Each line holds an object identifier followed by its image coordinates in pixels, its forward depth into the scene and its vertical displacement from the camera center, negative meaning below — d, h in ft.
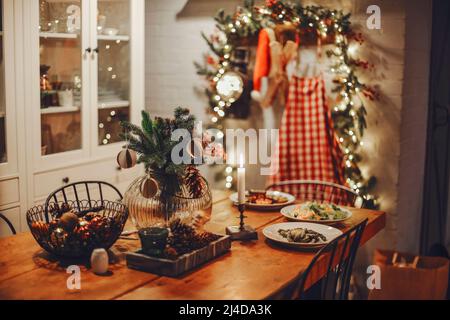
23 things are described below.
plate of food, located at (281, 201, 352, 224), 8.83 -1.80
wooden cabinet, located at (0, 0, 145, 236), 10.41 -0.14
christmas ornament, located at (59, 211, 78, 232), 6.84 -1.49
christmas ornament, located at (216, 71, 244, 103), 13.43 +0.00
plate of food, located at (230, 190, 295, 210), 9.63 -1.77
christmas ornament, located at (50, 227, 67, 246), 6.84 -1.64
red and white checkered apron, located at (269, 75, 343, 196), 12.87 -1.11
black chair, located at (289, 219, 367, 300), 6.59 -2.01
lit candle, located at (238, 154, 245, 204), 8.09 -1.29
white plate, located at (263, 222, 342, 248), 7.66 -1.88
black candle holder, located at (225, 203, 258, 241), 8.04 -1.87
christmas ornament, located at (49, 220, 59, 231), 6.92 -1.55
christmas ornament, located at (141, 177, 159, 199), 7.59 -1.23
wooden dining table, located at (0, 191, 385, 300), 6.14 -2.00
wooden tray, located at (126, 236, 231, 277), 6.60 -1.88
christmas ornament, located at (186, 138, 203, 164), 7.80 -0.80
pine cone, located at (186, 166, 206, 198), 7.91 -1.21
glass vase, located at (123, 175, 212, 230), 7.82 -1.52
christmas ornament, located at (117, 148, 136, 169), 7.89 -0.92
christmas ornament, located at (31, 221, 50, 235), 6.93 -1.57
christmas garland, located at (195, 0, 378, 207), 12.30 +0.55
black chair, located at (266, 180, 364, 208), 11.07 -2.13
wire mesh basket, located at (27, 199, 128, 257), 6.85 -1.63
